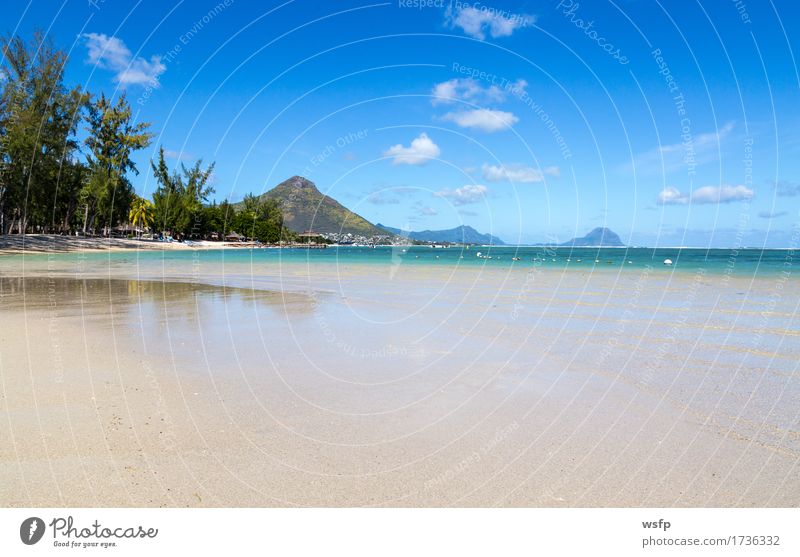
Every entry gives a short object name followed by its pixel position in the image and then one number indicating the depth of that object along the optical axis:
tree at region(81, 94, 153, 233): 80.62
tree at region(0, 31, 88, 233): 52.19
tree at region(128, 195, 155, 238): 115.93
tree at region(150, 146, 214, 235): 117.12
